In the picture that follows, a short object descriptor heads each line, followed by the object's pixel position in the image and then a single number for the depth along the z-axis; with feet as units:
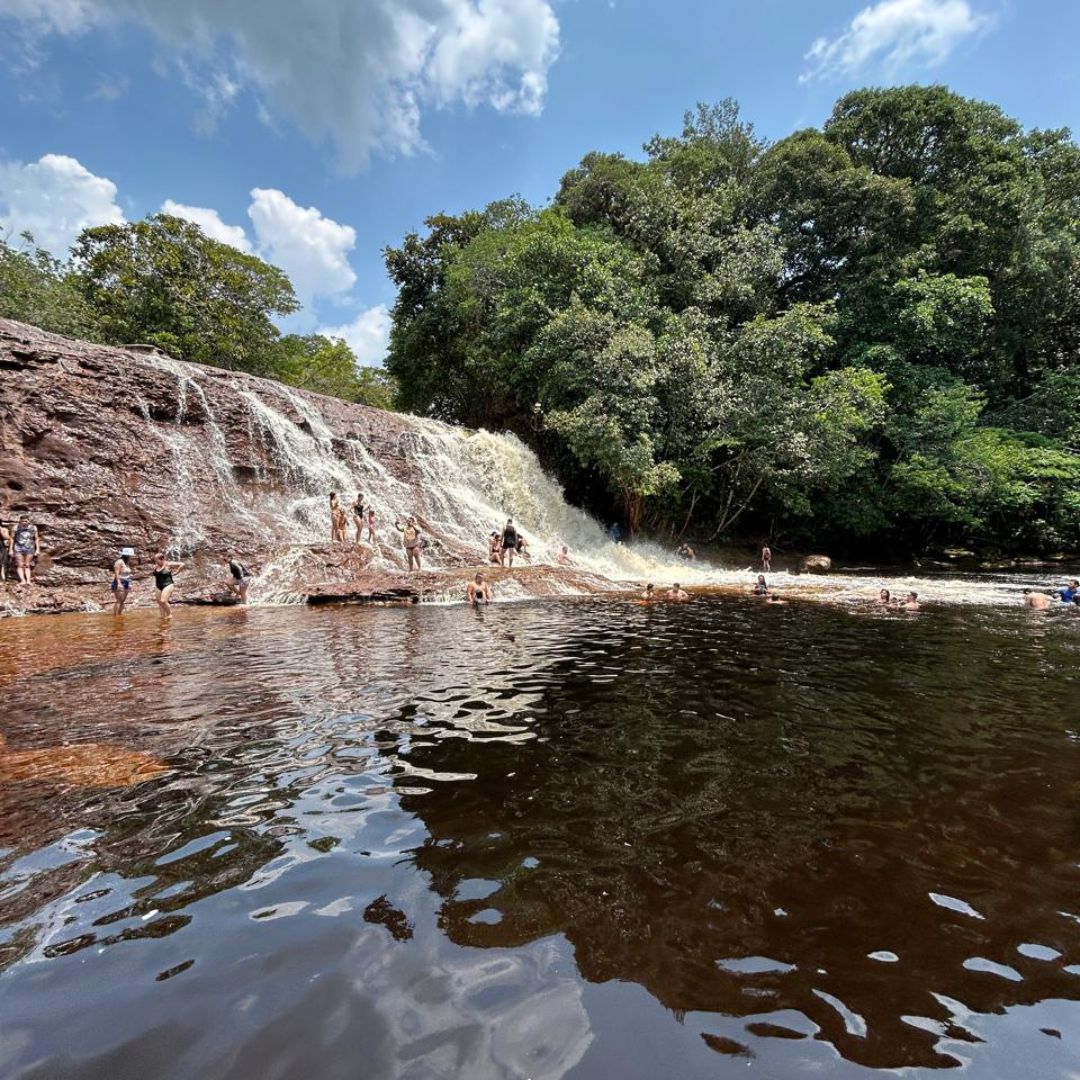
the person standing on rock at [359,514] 53.42
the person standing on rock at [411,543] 52.70
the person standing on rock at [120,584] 40.32
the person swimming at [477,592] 43.70
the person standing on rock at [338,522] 53.01
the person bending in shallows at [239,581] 43.54
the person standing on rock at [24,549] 42.01
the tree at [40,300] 85.25
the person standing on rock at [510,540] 55.47
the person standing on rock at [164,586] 39.91
